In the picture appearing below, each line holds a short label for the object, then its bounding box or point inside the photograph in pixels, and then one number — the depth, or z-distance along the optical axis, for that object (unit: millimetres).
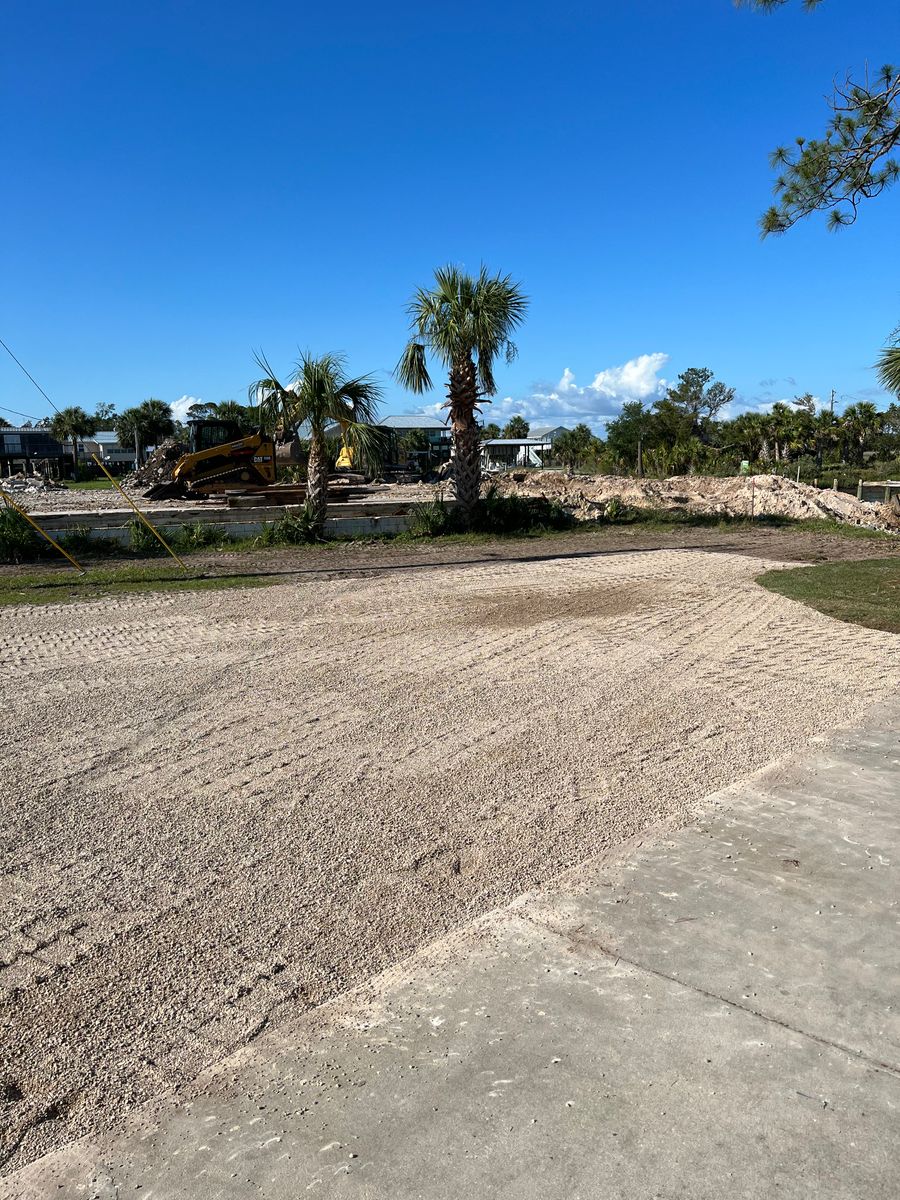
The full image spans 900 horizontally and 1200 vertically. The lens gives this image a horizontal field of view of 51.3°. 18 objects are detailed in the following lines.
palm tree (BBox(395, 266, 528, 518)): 19109
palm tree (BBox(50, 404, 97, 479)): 88412
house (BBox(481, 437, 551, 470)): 89400
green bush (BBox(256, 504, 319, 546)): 19125
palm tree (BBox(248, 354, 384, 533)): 17891
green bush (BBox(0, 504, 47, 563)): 16375
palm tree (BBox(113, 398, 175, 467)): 92062
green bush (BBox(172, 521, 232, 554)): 18547
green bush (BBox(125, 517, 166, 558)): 17688
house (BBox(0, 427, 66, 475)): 105500
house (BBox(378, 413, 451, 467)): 72450
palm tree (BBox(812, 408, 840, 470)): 63594
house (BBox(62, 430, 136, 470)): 103125
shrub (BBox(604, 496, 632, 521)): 23609
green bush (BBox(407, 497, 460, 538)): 20562
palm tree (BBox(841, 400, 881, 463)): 63625
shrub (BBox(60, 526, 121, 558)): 17484
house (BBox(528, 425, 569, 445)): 108562
